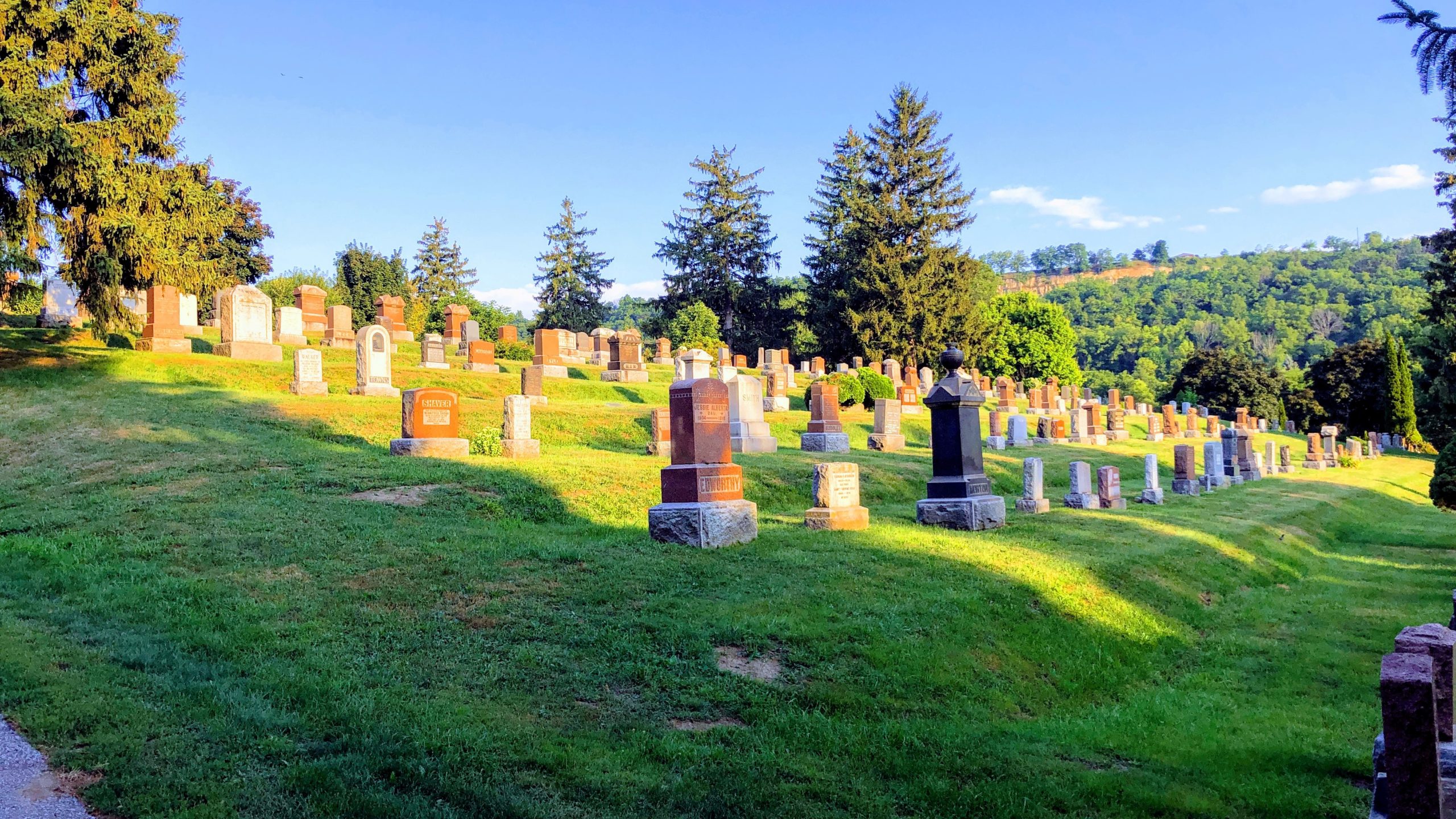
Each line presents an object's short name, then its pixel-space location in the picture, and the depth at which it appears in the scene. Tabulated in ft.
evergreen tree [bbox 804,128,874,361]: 186.39
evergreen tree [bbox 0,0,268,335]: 62.23
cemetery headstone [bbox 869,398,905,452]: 82.53
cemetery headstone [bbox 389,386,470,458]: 51.39
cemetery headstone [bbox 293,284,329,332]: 111.04
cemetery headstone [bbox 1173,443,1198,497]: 73.41
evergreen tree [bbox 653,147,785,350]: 213.87
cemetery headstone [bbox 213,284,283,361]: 78.69
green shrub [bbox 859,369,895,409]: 111.14
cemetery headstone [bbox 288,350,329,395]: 69.51
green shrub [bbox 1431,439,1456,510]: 48.91
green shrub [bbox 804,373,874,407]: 110.32
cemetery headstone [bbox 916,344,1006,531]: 45.32
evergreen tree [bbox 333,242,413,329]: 191.52
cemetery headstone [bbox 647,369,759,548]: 35.58
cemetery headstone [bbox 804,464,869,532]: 40.88
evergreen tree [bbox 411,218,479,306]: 225.76
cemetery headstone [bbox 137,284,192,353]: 78.64
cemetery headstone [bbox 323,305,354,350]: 101.60
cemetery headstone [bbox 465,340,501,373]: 94.68
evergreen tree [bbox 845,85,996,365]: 178.91
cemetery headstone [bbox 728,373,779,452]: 70.18
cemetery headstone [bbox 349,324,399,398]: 72.74
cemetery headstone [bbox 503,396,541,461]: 55.52
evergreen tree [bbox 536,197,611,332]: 221.66
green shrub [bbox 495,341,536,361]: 120.98
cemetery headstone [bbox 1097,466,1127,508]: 58.34
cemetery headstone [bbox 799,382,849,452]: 74.38
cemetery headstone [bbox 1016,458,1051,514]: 52.85
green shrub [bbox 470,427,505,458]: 55.83
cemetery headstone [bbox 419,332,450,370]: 95.66
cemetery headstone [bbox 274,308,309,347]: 95.96
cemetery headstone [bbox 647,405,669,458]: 62.95
